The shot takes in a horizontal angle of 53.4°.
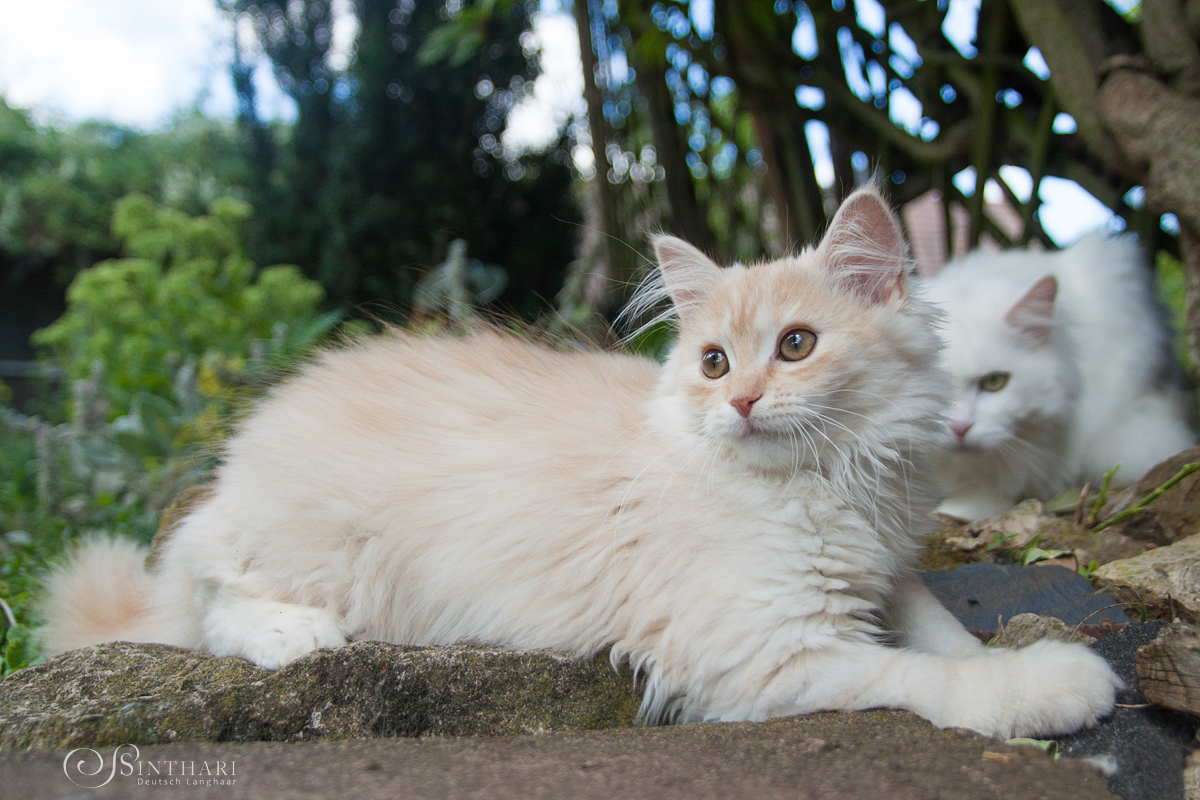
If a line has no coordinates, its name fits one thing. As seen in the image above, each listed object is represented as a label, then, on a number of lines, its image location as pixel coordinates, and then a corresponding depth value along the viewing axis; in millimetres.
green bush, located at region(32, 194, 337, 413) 1106
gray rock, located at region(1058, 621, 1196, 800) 387
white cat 655
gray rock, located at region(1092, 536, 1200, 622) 492
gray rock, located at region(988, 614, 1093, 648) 481
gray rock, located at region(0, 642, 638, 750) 427
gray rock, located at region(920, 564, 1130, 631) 522
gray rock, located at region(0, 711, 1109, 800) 366
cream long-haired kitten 458
